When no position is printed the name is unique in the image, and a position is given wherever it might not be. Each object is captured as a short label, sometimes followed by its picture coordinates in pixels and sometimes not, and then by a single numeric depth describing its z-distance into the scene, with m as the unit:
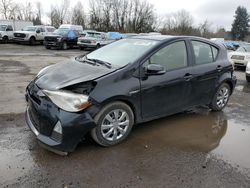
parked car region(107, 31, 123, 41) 19.66
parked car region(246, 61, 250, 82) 7.50
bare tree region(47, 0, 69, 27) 43.97
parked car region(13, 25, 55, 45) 19.01
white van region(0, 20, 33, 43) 20.04
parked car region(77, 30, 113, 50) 17.12
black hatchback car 2.65
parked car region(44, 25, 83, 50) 16.93
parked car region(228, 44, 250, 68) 10.26
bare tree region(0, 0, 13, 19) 37.96
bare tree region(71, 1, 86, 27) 38.84
